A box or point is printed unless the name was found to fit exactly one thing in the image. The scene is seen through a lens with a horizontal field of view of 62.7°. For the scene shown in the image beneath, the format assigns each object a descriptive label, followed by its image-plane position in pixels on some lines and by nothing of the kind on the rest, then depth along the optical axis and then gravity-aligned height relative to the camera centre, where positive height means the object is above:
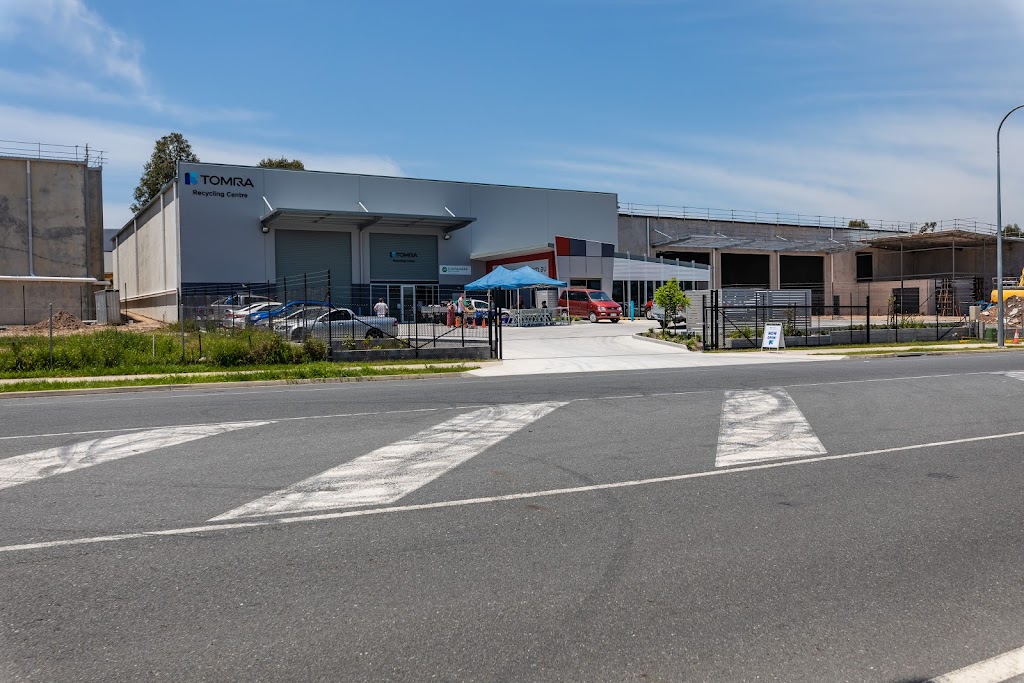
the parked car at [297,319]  24.00 -0.02
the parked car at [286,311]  24.31 +0.24
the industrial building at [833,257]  60.41 +4.49
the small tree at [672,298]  35.06 +0.68
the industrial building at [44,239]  46.72 +4.72
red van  45.81 +0.58
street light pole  31.62 +1.76
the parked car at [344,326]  23.58 -0.25
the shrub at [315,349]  22.71 -0.84
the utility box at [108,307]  46.91 +0.76
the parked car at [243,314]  27.91 +0.18
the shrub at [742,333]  31.34 -0.72
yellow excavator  37.38 +0.85
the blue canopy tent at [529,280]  40.90 +1.78
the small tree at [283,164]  74.88 +14.02
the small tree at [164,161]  75.94 +14.43
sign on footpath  29.98 -0.92
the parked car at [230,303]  30.91 +0.64
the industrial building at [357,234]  46.66 +5.21
